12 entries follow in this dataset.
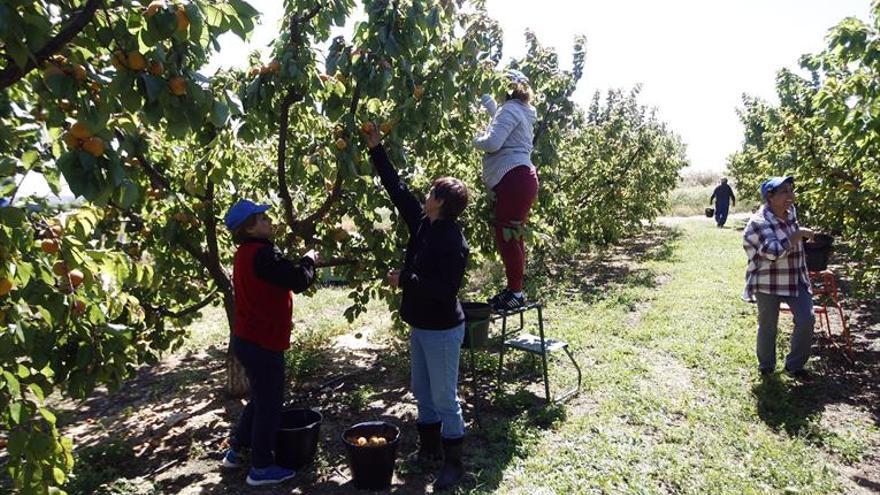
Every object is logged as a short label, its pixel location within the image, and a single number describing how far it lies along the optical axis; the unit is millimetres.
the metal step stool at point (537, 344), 4676
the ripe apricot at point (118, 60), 1822
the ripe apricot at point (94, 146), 1713
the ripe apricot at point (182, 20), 1750
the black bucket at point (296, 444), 3816
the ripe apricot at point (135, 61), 1831
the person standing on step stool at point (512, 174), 4422
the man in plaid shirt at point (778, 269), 4863
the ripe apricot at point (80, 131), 1720
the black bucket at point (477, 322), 4277
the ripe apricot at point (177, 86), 1852
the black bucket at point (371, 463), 3535
